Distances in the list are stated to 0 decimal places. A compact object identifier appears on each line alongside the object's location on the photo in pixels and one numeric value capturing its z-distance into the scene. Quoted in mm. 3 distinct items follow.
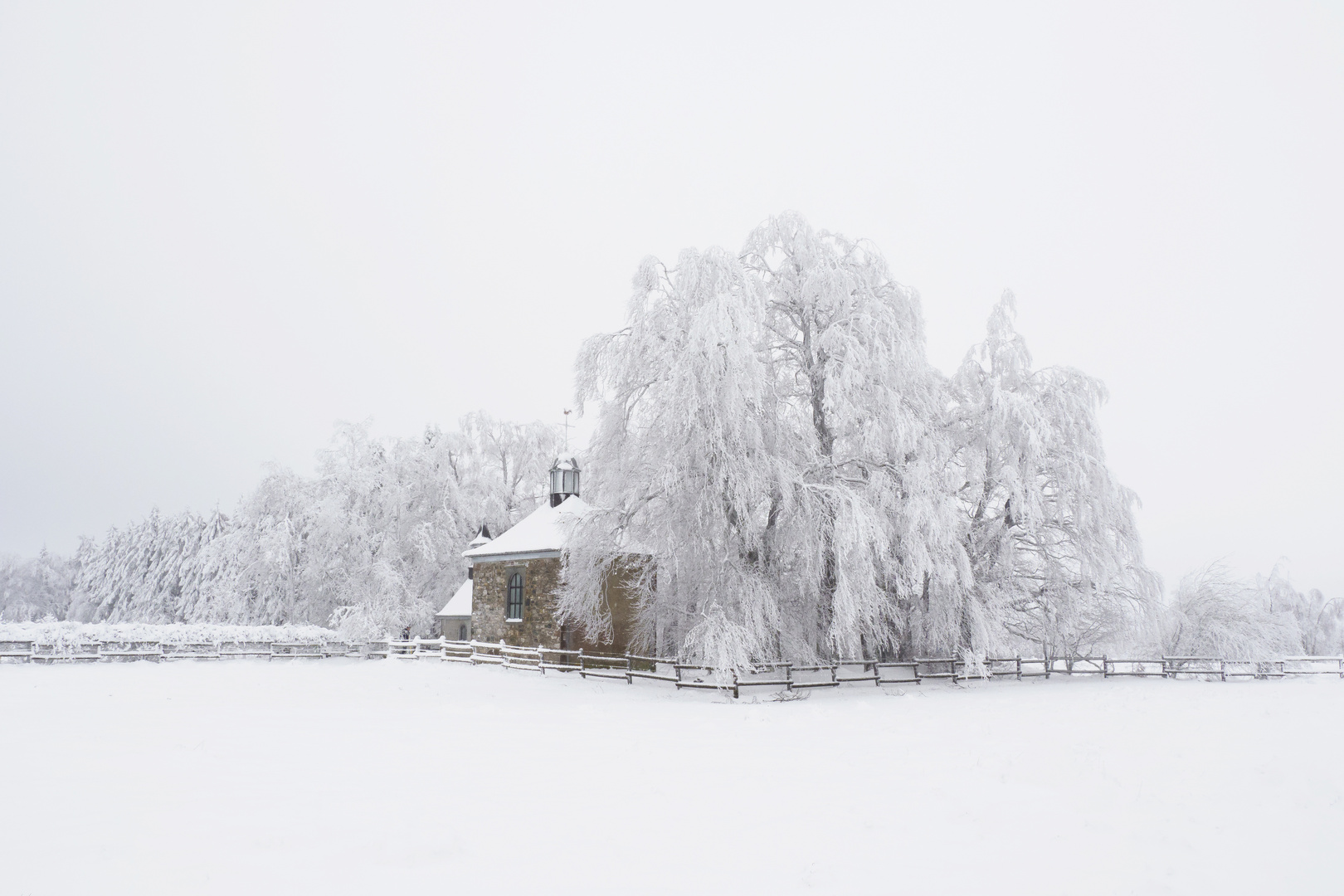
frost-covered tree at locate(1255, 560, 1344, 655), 44500
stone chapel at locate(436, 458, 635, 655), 25766
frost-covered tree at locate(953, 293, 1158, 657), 22609
